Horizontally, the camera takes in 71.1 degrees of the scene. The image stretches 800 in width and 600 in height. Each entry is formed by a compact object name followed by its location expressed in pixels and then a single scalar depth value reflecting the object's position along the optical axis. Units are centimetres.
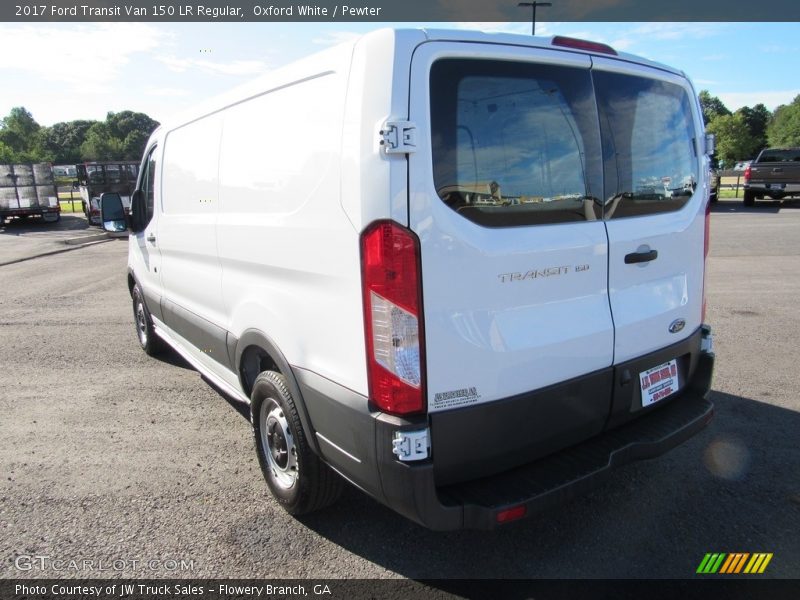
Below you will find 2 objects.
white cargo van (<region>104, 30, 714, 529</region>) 209
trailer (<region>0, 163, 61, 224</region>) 2205
